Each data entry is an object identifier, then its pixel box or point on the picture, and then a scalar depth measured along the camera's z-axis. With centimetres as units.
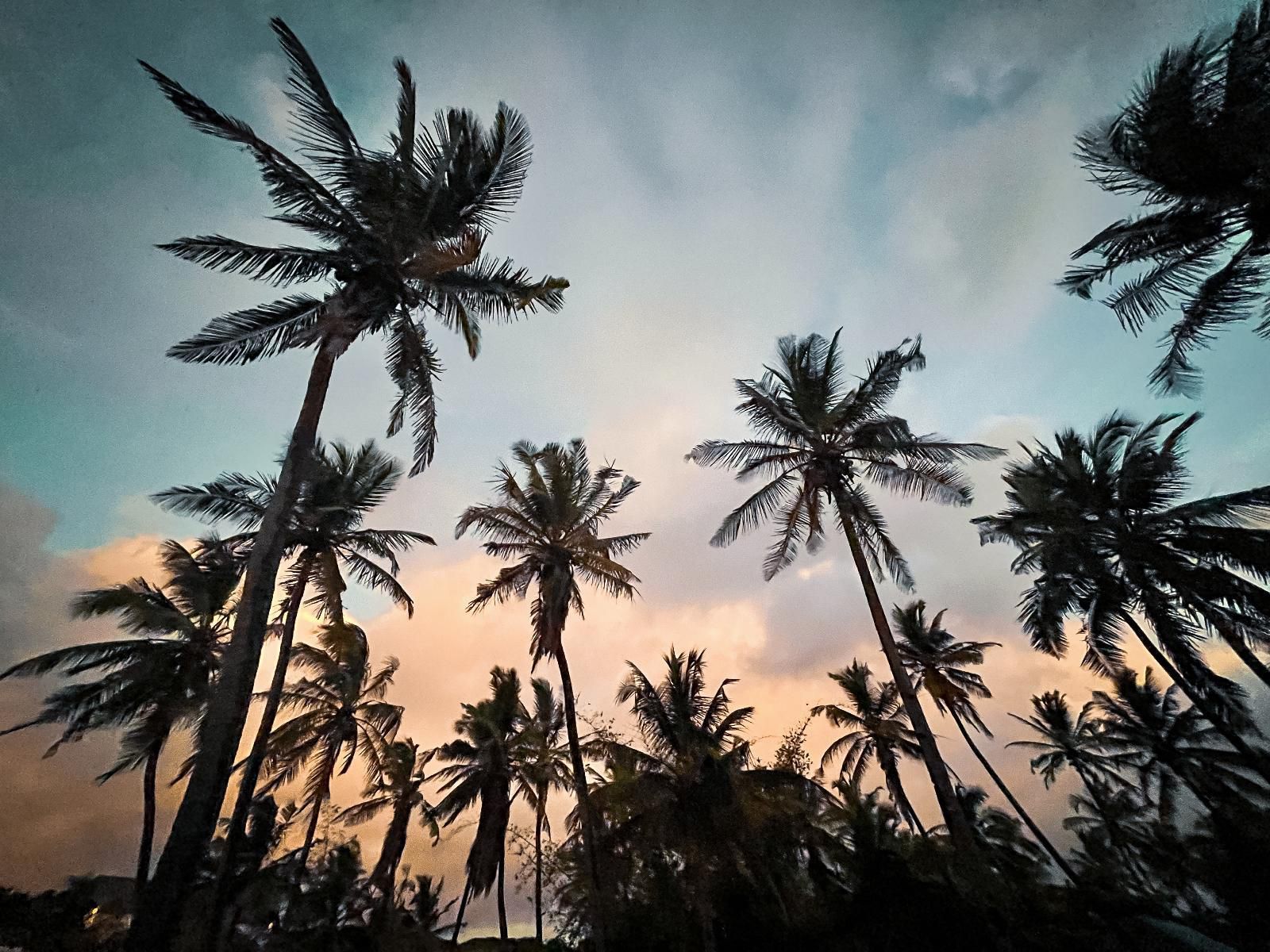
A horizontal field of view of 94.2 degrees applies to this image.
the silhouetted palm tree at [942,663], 2667
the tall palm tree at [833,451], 1572
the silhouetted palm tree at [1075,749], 2834
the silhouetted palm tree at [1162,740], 2366
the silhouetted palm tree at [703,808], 1573
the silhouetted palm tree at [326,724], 2125
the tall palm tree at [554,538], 1794
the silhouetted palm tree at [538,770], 2366
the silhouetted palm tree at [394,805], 2249
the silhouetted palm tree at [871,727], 2675
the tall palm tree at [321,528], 1488
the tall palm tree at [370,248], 799
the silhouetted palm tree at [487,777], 2239
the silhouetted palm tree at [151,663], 1575
